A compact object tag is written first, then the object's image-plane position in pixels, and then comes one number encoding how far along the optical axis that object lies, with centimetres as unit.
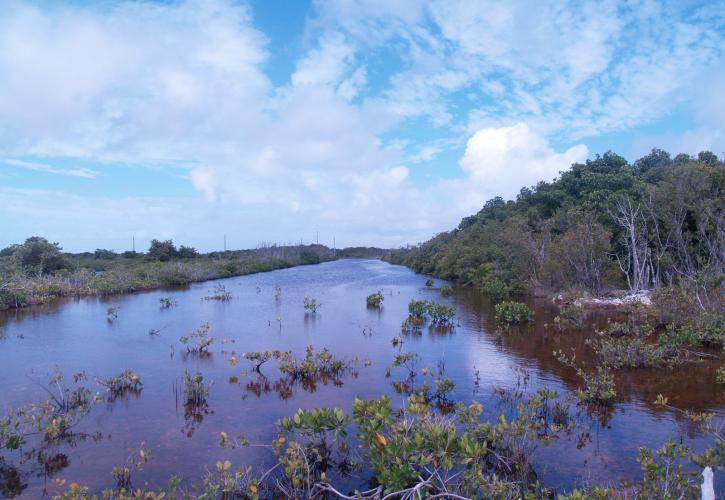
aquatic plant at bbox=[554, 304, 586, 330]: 1784
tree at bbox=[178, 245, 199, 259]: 5397
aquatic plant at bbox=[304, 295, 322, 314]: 2198
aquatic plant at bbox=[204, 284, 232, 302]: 2709
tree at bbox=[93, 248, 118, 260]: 5875
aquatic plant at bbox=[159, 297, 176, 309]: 2372
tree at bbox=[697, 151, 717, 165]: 2747
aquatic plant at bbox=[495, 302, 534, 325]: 1876
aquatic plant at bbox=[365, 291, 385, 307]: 2419
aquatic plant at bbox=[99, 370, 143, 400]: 1038
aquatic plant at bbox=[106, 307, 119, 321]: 1943
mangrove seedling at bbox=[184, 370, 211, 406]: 970
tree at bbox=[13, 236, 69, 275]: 3206
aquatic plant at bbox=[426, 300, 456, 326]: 1884
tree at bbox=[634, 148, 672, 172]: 3603
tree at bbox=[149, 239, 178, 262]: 5066
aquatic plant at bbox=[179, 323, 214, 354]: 1408
